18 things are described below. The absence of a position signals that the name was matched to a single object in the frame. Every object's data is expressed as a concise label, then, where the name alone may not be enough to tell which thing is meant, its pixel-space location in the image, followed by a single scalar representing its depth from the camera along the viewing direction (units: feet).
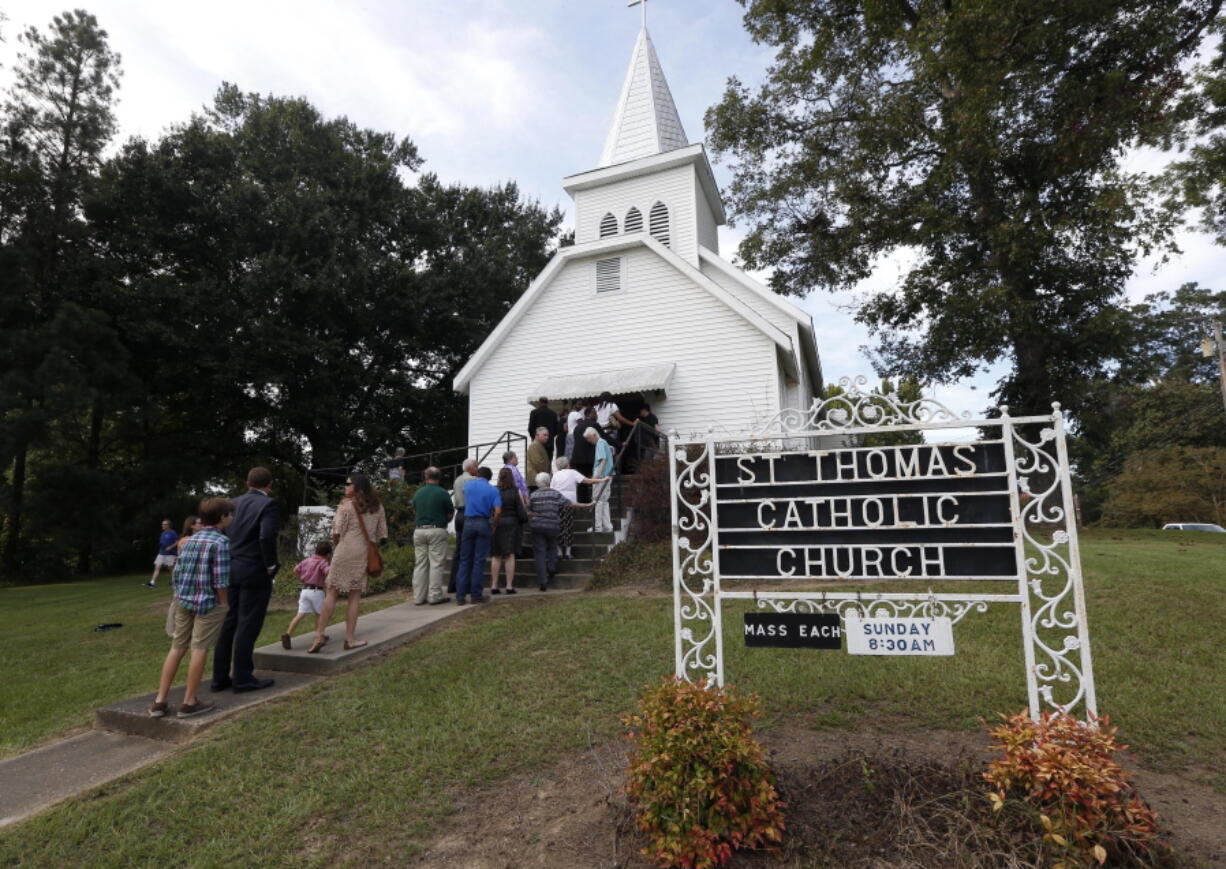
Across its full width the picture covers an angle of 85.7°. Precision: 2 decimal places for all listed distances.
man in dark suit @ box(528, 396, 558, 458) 41.55
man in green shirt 27.96
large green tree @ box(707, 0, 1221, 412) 42.32
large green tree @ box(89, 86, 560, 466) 69.67
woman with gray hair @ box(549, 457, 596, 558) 32.73
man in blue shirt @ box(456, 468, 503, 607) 27.25
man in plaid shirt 16.51
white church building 46.83
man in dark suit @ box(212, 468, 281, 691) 18.01
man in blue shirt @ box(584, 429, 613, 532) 35.35
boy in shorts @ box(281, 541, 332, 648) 23.12
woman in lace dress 20.47
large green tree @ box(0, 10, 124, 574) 54.75
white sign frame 10.31
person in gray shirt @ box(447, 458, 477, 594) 28.37
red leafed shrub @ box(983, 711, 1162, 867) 7.99
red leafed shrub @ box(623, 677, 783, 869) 8.85
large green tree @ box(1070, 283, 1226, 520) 66.18
